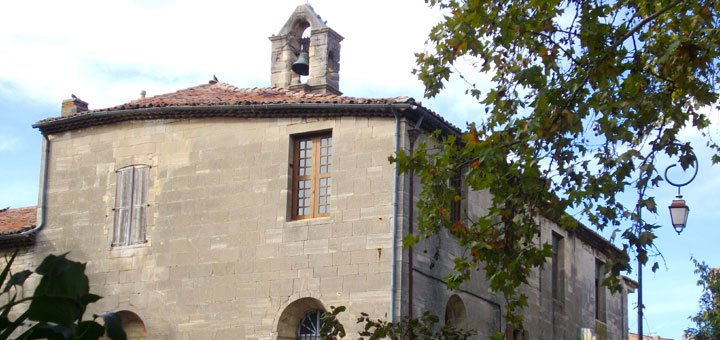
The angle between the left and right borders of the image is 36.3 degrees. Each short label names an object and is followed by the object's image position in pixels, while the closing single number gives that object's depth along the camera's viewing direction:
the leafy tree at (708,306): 23.59
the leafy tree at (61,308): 4.54
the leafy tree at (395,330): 14.32
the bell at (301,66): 22.00
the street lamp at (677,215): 16.36
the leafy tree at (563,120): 11.26
